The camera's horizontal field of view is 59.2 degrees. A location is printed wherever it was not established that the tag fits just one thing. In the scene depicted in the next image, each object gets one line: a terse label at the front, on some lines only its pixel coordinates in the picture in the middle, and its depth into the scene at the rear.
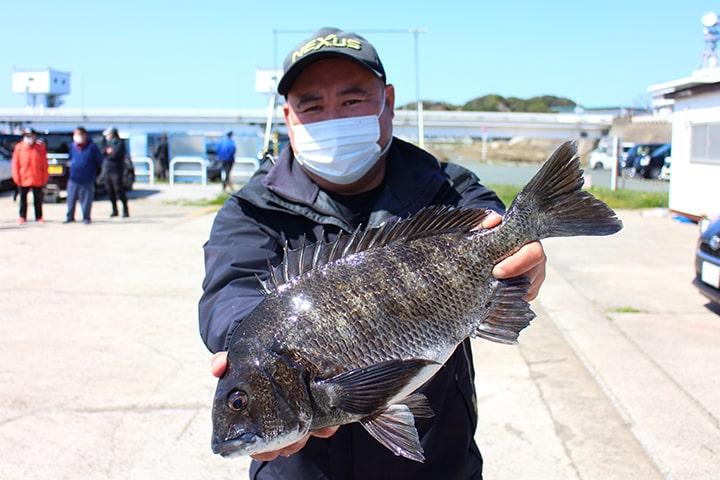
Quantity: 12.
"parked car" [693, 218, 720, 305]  6.54
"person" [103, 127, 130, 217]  14.23
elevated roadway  56.06
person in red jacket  13.08
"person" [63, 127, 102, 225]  13.33
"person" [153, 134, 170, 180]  28.81
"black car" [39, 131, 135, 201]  18.24
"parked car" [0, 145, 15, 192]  20.64
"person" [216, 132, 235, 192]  21.33
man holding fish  2.05
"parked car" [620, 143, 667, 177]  35.84
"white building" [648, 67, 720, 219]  14.27
